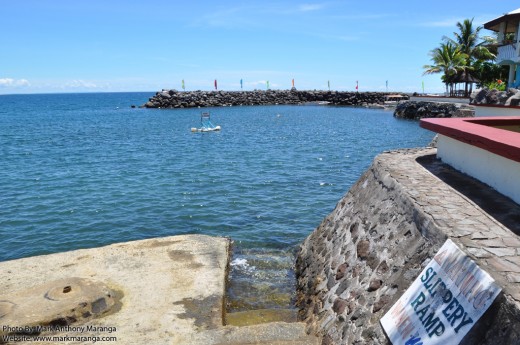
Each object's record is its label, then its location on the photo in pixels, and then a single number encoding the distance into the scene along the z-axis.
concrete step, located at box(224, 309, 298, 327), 8.44
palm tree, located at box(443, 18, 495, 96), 56.22
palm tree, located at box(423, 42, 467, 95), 55.78
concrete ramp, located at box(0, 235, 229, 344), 7.24
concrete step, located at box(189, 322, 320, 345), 6.91
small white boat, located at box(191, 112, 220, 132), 47.00
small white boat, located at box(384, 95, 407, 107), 91.51
